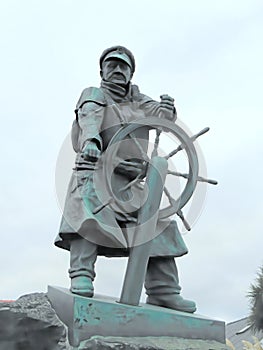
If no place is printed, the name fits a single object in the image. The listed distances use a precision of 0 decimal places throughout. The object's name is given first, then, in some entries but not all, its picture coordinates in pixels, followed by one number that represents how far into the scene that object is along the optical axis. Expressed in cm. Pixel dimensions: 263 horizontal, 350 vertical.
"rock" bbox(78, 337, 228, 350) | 353
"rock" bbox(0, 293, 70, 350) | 373
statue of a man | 400
